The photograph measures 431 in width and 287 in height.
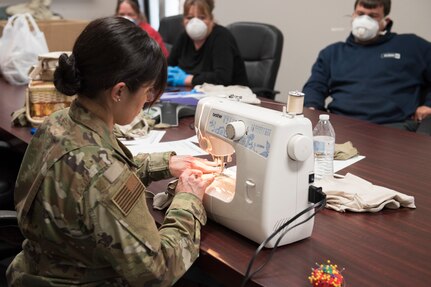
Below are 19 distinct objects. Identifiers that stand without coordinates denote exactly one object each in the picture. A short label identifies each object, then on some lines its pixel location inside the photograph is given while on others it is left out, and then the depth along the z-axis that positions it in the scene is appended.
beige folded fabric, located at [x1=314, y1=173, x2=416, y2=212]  1.25
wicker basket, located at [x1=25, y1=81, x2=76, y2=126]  1.96
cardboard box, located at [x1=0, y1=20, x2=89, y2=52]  3.41
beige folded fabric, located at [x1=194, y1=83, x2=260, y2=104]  2.37
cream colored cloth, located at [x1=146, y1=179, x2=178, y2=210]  1.25
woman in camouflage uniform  0.90
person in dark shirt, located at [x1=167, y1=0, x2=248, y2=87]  3.04
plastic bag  2.82
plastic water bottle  1.46
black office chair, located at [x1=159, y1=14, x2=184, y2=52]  3.92
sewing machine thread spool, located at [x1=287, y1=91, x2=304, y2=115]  1.09
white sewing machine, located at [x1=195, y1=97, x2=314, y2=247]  1.04
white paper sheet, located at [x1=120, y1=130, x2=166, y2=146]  1.80
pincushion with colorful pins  0.91
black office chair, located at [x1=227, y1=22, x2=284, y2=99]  3.18
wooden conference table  0.97
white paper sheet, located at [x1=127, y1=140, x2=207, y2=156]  1.67
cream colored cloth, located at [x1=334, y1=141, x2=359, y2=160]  1.64
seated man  2.74
